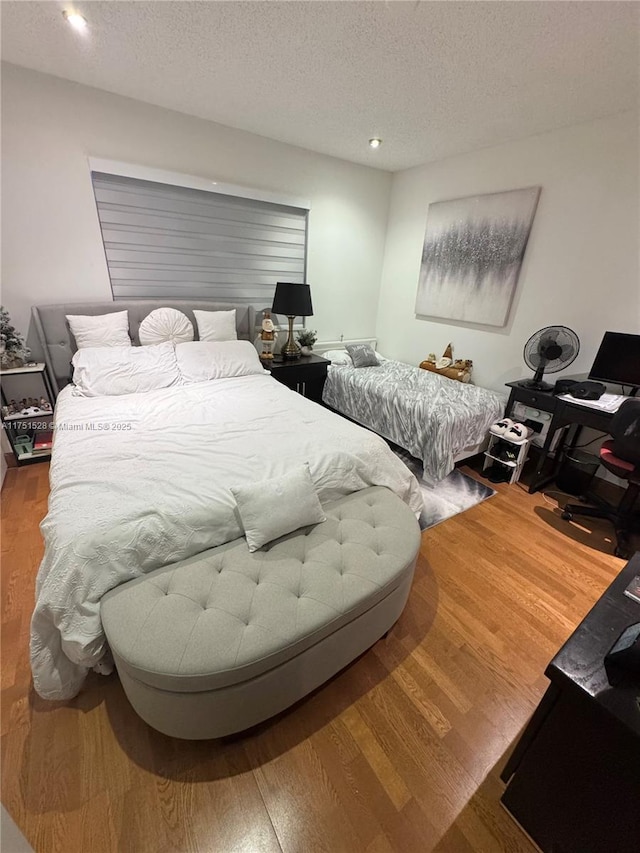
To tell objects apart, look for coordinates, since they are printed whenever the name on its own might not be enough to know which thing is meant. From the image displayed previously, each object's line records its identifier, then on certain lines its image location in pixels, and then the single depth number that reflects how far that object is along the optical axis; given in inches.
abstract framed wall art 112.3
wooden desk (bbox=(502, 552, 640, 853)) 29.6
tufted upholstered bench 38.2
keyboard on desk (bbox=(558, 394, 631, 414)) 87.4
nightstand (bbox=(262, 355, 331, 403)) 127.8
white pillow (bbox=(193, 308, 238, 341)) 113.7
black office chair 72.1
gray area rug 90.4
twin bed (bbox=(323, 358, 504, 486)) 99.5
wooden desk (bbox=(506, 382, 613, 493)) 87.4
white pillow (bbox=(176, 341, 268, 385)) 101.0
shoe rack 102.4
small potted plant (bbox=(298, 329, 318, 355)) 140.3
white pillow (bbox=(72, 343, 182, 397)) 89.4
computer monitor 89.7
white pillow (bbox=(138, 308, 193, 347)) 106.4
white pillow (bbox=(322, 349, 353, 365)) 142.5
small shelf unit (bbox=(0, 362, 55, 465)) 96.7
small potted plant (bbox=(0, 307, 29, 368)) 92.2
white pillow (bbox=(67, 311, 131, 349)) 97.7
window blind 103.4
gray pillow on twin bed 142.2
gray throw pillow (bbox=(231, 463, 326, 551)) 51.8
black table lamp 125.3
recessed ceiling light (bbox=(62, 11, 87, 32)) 62.1
